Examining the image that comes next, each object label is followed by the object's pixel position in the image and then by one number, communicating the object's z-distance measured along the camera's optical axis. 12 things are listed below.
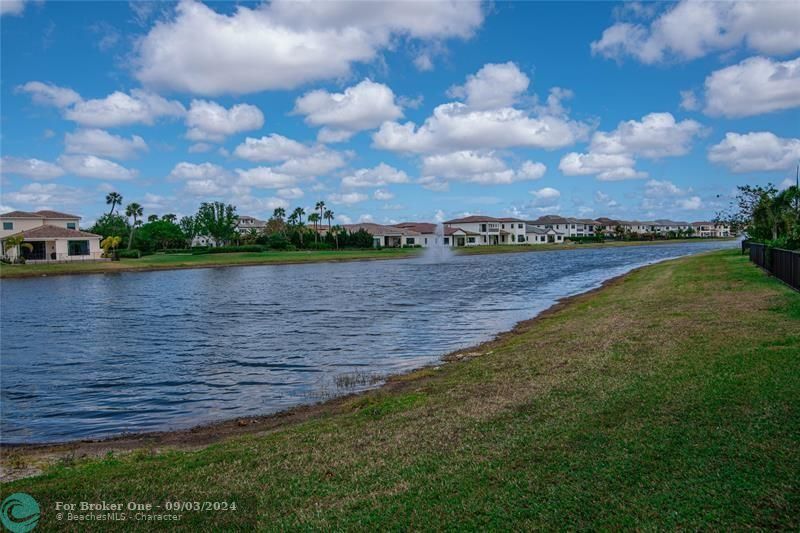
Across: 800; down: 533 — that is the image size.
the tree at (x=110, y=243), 85.81
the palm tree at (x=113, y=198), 119.38
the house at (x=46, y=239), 72.81
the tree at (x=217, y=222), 120.69
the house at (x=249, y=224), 160.75
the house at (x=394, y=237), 137.56
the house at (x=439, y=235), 142.25
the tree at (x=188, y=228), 140.38
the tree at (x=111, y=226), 107.32
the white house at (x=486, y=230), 143.88
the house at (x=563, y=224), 192.75
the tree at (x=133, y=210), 112.44
